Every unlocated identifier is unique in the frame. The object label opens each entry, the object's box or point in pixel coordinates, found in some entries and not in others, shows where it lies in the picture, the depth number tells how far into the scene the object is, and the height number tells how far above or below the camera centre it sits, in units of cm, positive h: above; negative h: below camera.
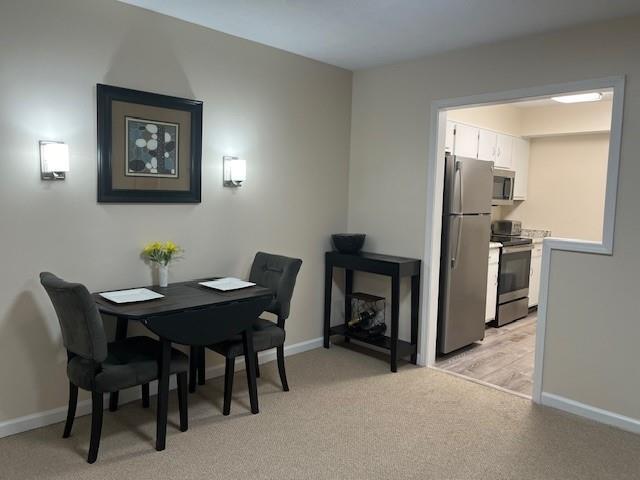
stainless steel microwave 533 +22
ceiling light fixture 458 +105
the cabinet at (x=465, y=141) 454 +59
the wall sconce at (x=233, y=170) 348 +19
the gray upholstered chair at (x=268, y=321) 298 -83
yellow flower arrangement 309 -35
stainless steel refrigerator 402 -38
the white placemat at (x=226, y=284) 311 -56
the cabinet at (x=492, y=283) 486 -75
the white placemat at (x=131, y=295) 271 -57
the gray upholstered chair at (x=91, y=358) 233 -85
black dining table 256 -65
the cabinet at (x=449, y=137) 439 +59
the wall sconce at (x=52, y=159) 264 +17
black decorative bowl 414 -34
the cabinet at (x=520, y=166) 566 +47
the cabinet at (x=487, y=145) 491 +61
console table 380 -70
